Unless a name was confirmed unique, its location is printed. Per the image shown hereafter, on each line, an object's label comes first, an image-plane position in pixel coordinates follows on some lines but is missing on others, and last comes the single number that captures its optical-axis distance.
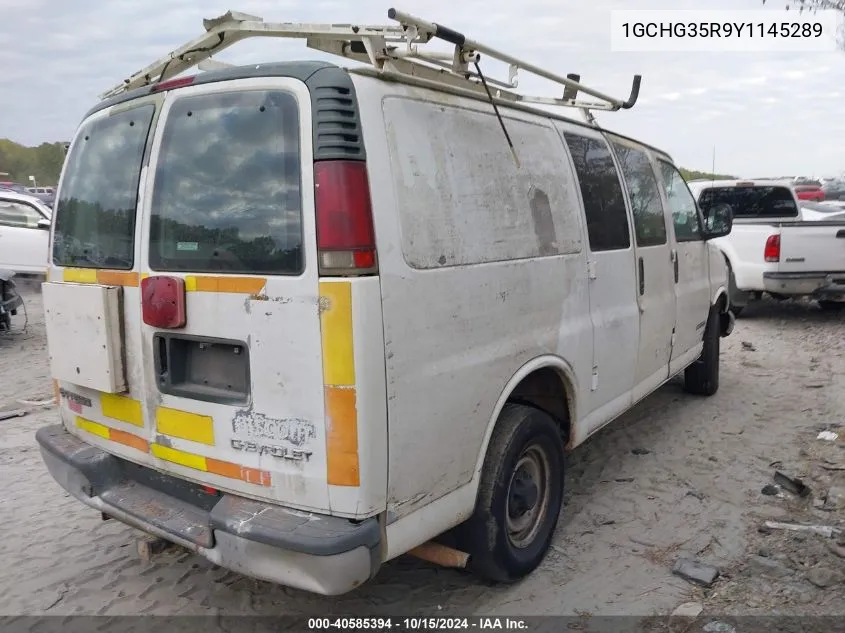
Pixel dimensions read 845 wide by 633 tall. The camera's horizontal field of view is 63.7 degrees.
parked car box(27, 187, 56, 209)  25.11
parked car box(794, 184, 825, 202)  28.00
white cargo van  2.28
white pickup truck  8.59
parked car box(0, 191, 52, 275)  10.30
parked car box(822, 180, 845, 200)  33.77
